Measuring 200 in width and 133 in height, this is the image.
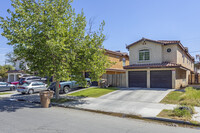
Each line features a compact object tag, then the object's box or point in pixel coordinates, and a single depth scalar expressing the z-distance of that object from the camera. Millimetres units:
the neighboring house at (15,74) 35719
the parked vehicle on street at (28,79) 25272
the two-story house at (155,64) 17766
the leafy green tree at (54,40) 10453
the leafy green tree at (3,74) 38750
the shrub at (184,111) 7538
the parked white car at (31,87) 18359
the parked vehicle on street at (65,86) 17147
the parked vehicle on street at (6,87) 22519
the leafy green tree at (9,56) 63875
